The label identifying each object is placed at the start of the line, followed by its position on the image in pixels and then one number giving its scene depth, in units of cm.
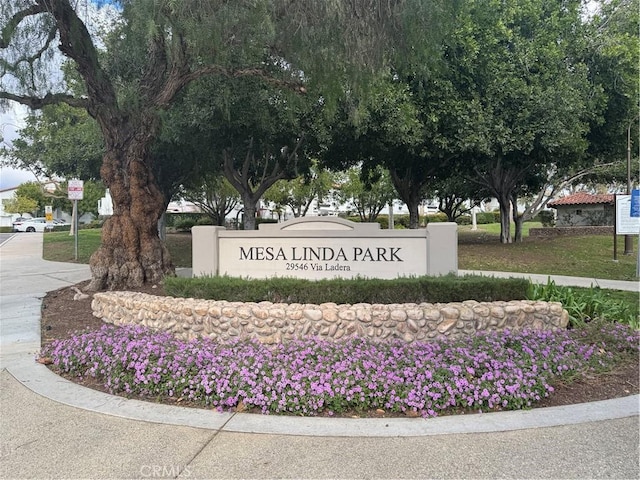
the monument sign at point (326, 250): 737
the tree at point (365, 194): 3909
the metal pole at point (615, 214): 1289
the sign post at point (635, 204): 1196
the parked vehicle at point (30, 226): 4691
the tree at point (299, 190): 3844
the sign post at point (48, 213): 3612
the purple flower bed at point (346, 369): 420
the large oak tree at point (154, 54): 634
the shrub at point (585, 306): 634
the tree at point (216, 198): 2936
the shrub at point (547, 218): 3931
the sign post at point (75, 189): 1614
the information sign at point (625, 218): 1252
